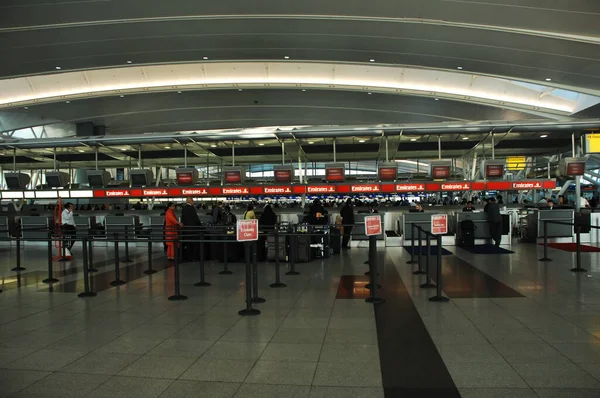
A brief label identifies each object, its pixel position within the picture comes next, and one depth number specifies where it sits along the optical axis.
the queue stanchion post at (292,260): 10.56
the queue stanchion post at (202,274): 9.34
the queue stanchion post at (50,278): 9.70
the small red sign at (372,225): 8.05
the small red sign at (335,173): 18.69
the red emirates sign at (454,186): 17.77
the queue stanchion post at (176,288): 7.96
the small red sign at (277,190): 18.45
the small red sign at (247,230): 7.18
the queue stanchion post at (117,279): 9.34
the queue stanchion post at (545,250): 11.65
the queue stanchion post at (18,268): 11.05
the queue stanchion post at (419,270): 10.05
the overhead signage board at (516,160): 27.91
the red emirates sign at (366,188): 18.06
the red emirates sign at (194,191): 19.48
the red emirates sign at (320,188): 18.31
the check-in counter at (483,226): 16.36
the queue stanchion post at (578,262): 9.81
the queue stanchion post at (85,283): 8.32
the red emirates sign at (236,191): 19.08
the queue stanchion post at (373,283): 7.49
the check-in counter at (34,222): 19.45
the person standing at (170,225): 12.17
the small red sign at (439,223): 8.45
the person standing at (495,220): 15.44
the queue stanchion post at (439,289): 7.51
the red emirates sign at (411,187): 18.02
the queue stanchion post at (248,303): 6.77
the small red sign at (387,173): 18.66
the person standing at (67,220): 13.83
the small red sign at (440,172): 18.50
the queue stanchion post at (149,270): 10.93
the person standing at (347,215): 15.58
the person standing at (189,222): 13.35
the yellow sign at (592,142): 16.97
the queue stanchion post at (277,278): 8.95
